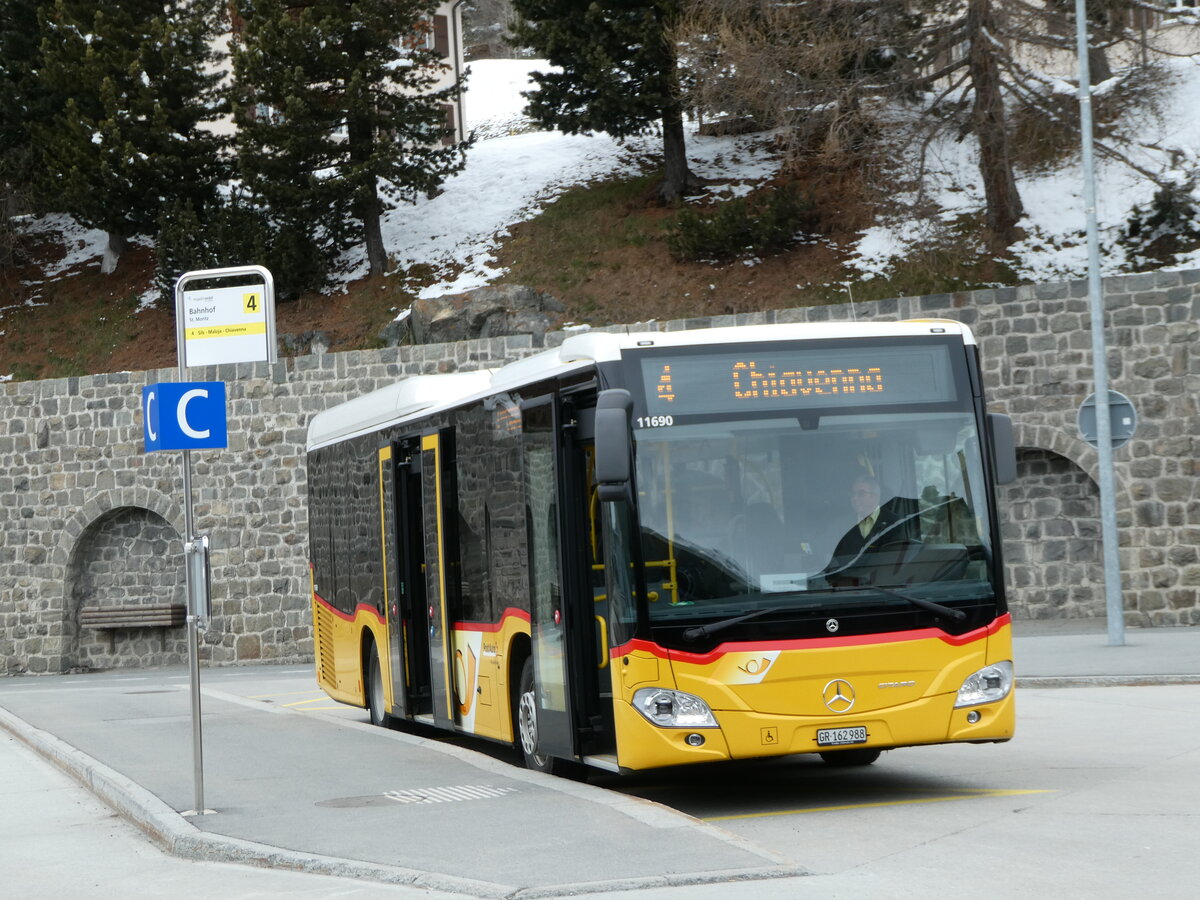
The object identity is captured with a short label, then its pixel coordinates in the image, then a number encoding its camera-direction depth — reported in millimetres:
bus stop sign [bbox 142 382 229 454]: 9945
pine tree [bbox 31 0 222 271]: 34406
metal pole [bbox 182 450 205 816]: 9398
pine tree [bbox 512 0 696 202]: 30047
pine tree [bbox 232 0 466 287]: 32281
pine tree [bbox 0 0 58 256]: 37375
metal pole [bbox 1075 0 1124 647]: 18172
